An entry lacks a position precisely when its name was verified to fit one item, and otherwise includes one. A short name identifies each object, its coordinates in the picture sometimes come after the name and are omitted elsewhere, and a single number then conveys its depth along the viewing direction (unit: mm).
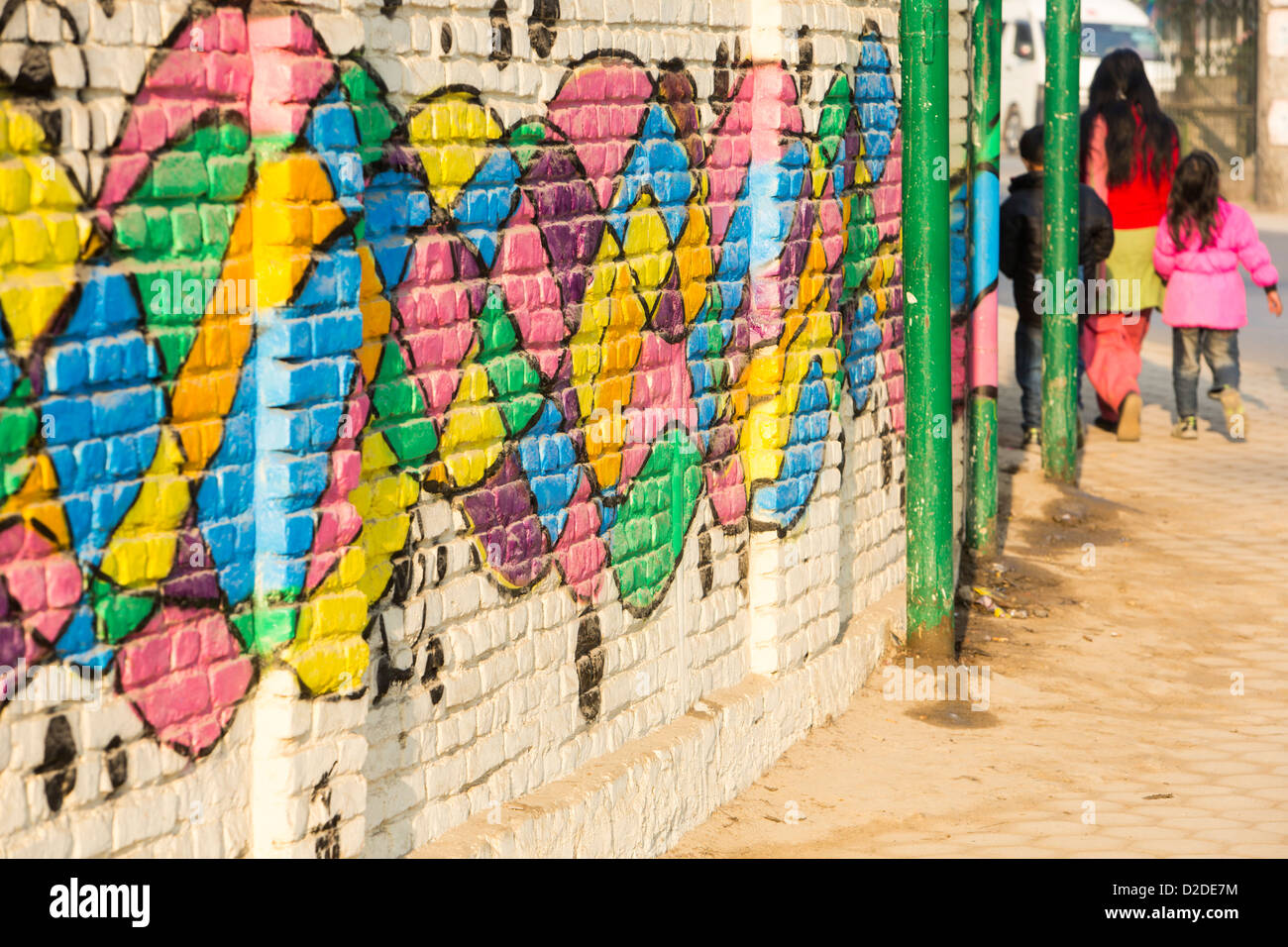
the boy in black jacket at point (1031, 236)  10062
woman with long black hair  10688
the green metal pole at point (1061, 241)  9406
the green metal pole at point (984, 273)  8484
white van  27609
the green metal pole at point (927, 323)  6504
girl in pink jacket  10734
